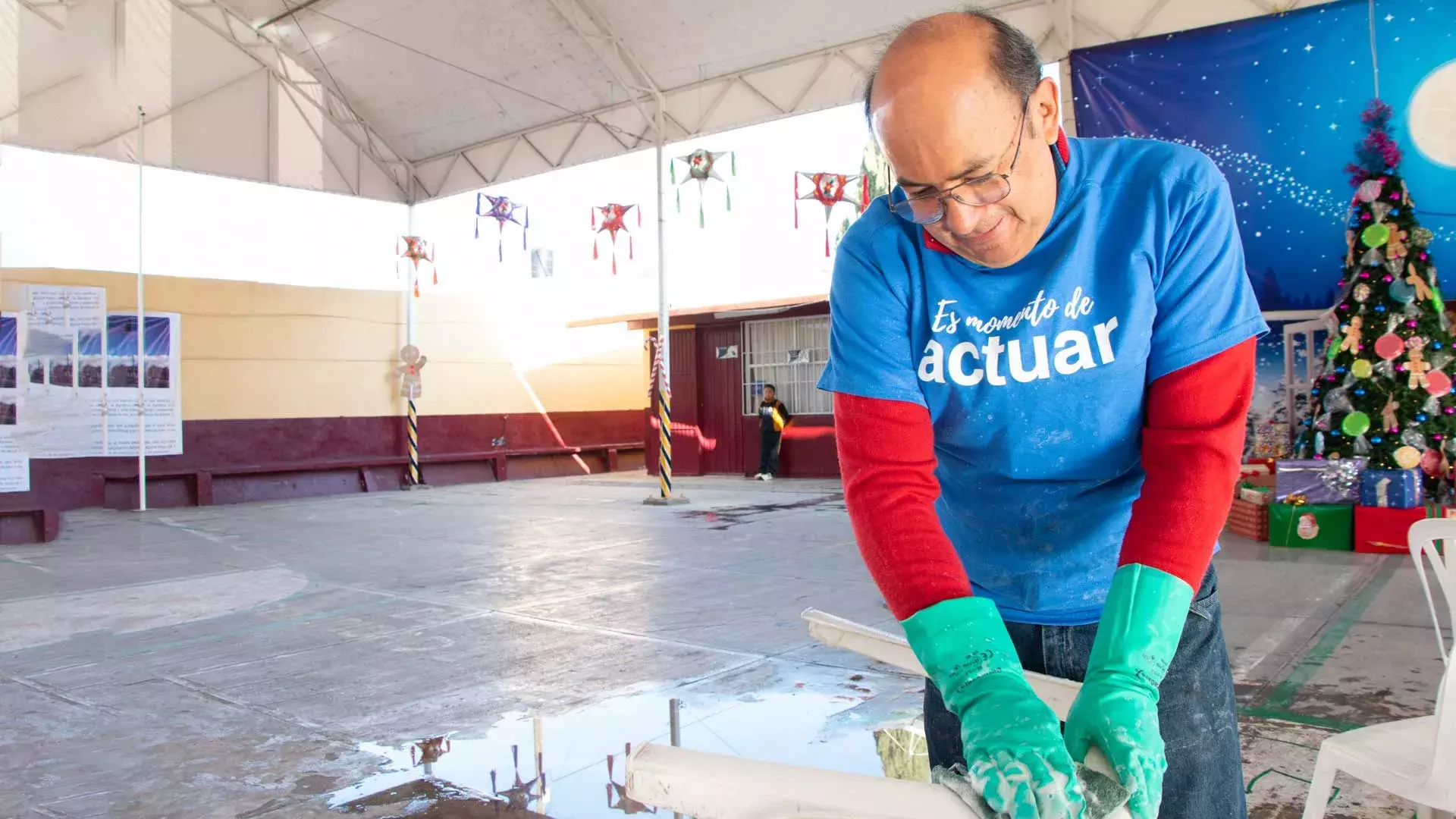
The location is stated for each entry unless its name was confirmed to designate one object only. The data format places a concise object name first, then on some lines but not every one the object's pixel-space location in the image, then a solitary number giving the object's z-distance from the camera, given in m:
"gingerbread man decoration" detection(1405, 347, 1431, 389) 6.65
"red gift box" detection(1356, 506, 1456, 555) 6.29
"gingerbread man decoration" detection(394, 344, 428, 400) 14.19
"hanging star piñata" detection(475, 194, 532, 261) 13.33
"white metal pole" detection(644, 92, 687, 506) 10.66
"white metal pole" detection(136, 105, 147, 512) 10.41
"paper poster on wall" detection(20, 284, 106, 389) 10.91
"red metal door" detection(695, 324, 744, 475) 15.08
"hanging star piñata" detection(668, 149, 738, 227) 10.95
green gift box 6.54
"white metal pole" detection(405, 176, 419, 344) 14.35
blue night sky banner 7.51
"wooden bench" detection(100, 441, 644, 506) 12.02
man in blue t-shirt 1.13
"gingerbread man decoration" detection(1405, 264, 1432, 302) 6.75
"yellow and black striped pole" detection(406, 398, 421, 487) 14.28
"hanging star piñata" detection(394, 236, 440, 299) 14.12
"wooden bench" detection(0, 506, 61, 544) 8.33
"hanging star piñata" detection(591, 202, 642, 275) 12.09
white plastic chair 1.72
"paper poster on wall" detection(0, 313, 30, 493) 10.57
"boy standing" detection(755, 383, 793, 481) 14.09
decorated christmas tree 6.63
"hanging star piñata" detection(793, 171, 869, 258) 10.43
